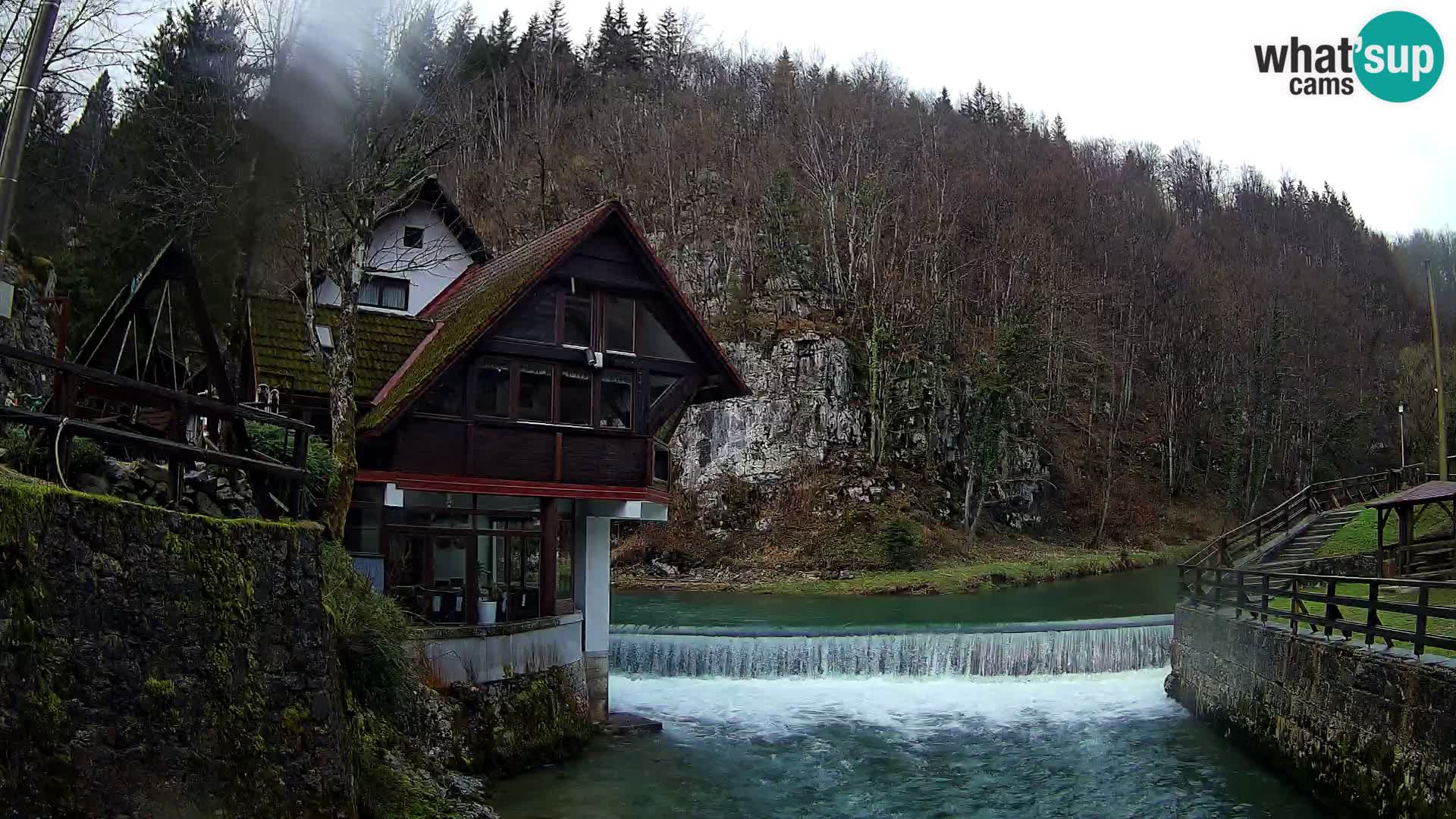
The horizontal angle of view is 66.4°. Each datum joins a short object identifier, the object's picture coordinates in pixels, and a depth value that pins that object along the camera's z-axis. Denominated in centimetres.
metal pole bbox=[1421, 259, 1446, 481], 3941
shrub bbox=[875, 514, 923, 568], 4356
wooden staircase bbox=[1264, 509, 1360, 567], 3447
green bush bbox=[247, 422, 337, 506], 1653
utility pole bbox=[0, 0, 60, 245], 1064
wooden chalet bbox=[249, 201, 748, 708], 1822
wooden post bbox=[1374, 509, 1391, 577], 2541
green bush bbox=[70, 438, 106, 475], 1141
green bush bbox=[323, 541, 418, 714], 1260
